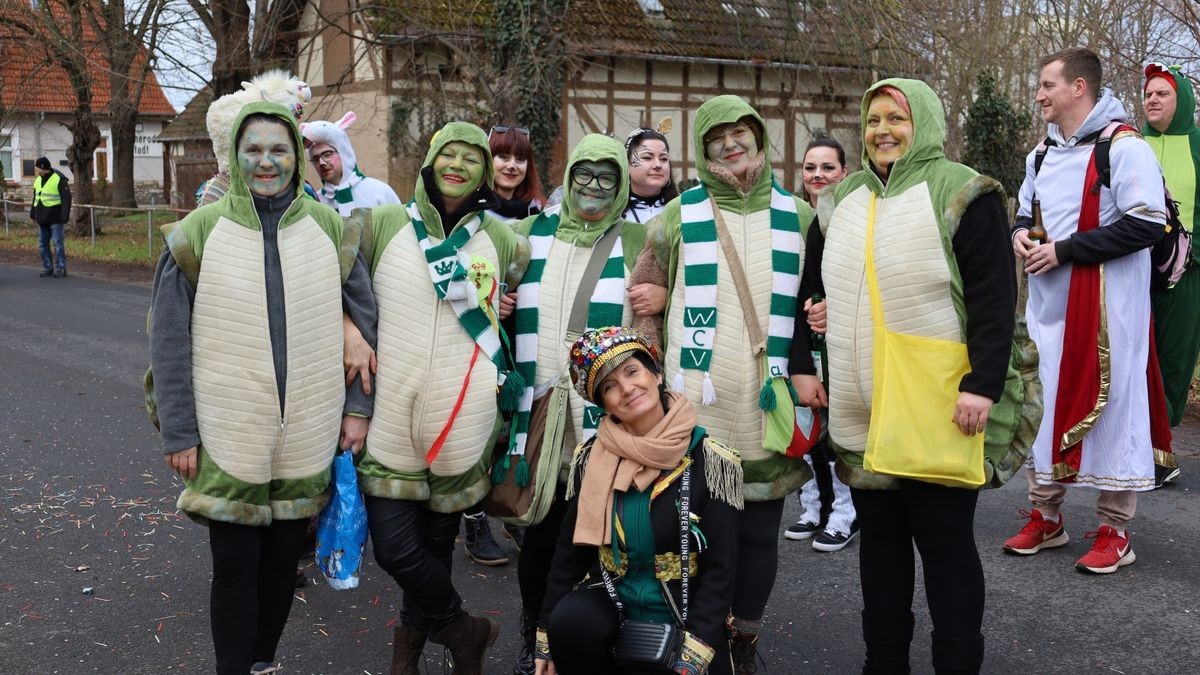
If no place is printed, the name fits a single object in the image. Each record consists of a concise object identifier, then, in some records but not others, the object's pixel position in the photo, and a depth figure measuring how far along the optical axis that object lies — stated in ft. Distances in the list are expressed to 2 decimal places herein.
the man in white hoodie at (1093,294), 15.65
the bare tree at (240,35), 57.77
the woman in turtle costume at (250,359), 11.11
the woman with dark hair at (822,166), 19.06
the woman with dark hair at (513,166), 16.65
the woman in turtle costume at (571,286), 12.55
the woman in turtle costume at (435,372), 12.05
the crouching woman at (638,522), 10.77
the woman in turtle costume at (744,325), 11.95
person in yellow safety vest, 61.93
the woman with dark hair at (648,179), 16.29
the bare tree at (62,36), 67.10
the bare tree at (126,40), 63.98
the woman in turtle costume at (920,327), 10.90
